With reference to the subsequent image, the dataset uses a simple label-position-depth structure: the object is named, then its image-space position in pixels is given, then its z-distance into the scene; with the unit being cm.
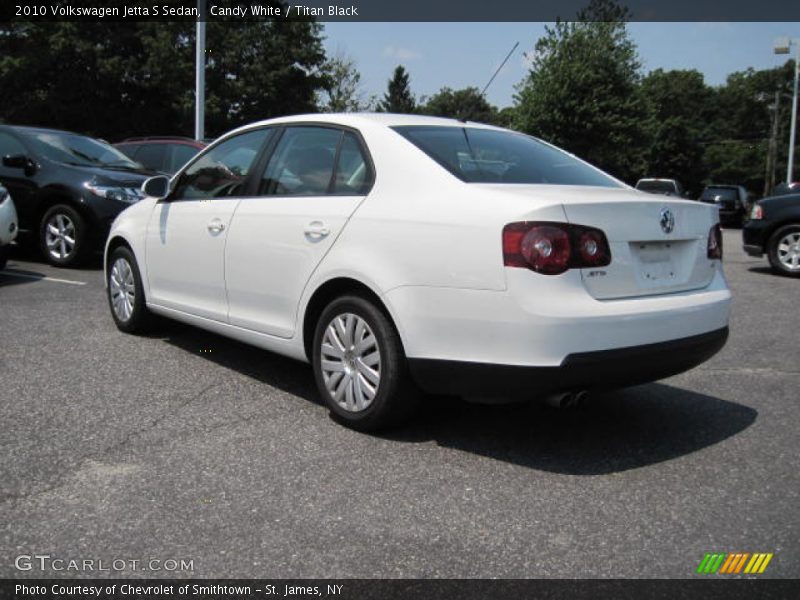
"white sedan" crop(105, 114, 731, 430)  319
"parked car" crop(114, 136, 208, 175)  1169
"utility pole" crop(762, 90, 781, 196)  5838
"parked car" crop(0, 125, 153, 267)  900
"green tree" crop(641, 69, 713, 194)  6456
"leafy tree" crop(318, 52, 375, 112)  3997
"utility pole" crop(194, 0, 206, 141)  1878
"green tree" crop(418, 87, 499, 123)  10575
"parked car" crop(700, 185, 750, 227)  2756
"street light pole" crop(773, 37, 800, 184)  3366
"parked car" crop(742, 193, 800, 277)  1106
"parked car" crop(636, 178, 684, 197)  2318
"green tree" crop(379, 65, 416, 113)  9419
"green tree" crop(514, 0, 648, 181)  3353
